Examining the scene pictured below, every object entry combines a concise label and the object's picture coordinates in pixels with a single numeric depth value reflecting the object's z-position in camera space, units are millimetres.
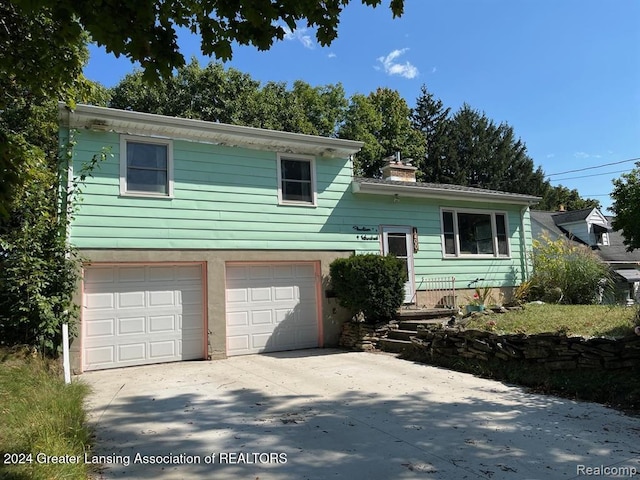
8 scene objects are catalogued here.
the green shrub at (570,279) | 13344
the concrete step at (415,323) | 9766
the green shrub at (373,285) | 9852
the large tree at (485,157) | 36031
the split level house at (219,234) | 8703
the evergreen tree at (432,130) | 35750
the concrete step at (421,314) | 10398
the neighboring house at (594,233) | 23641
